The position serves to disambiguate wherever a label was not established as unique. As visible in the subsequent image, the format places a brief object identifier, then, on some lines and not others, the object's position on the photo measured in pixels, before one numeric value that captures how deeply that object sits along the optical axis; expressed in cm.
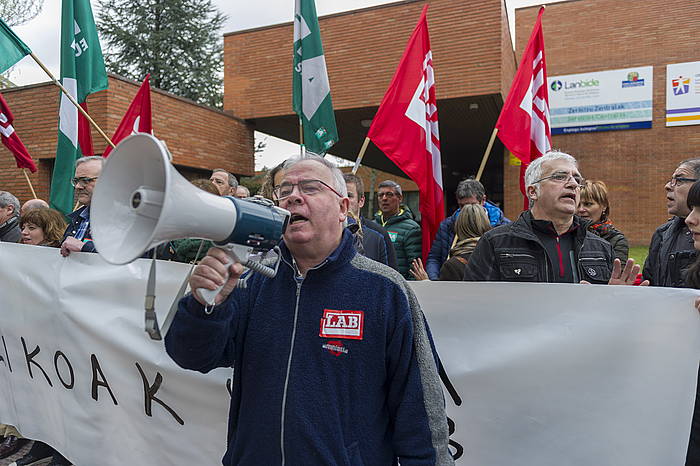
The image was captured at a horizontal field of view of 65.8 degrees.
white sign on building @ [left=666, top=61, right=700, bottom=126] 1447
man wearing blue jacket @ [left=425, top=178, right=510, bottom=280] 464
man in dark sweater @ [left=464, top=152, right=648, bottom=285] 253
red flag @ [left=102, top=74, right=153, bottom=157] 548
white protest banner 200
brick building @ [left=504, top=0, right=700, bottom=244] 1482
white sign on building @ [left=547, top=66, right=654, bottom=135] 1505
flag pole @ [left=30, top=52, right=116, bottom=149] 396
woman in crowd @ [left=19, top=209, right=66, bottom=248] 379
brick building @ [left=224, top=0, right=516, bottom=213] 1127
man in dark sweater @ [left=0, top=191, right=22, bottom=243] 444
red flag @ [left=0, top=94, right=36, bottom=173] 557
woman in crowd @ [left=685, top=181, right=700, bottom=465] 204
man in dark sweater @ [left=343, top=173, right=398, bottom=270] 336
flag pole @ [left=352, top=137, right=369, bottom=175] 362
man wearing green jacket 492
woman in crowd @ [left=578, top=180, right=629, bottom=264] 380
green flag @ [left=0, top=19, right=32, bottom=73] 425
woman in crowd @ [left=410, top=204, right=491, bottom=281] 325
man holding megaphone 154
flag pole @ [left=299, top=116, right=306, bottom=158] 420
